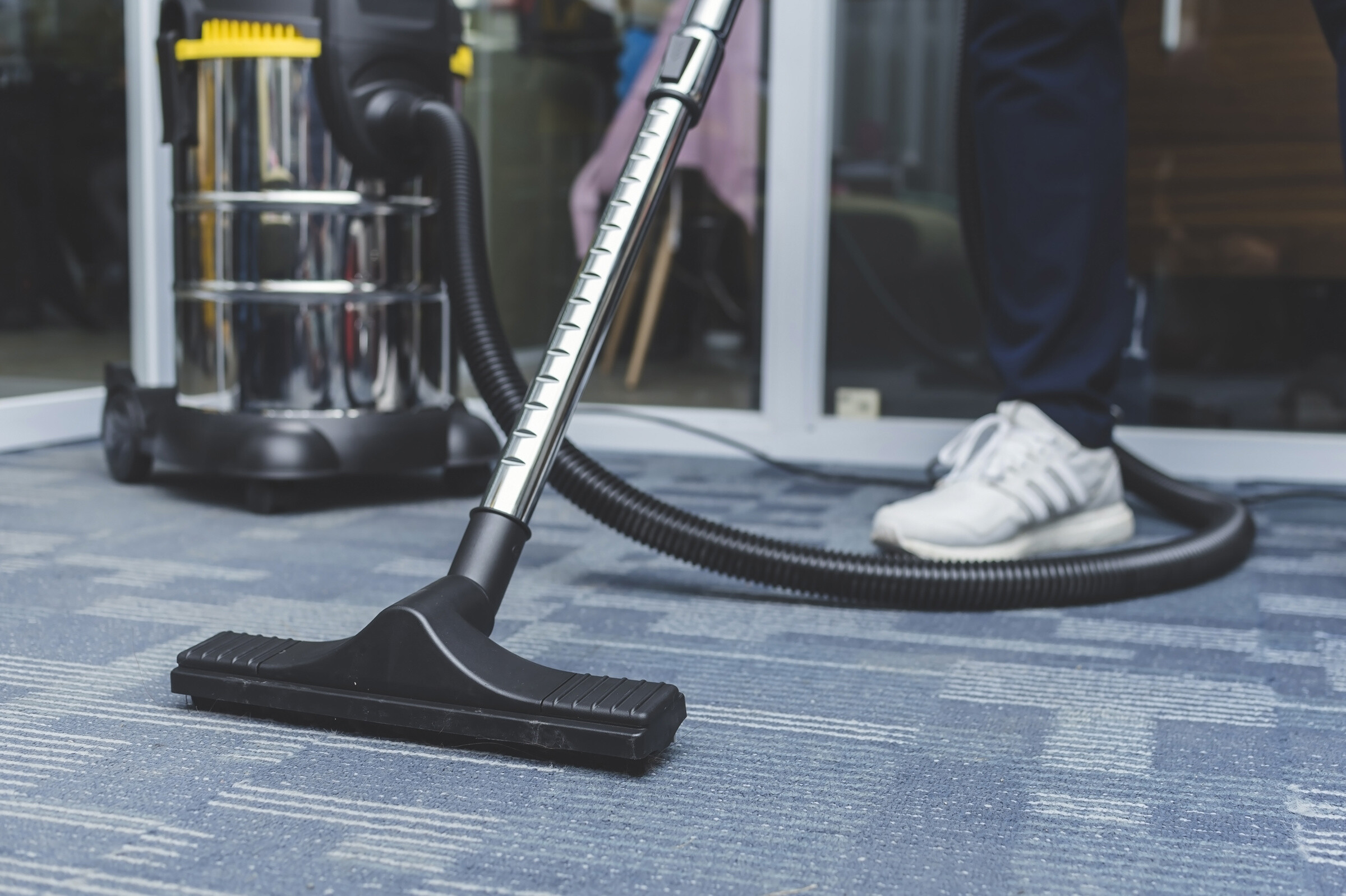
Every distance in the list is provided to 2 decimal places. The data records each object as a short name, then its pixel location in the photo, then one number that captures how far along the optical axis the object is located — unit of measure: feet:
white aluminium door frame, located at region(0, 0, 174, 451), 6.54
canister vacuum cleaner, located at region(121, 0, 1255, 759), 2.18
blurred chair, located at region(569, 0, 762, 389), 6.43
